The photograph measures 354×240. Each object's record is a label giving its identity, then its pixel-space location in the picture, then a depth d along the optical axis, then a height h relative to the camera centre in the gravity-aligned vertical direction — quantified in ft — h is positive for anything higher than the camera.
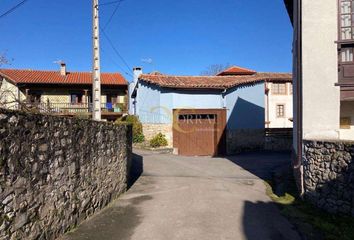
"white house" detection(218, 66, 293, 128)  140.15 +6.98
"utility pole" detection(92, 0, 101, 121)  44.50 +5.89
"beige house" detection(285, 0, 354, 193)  36.19 +4.59
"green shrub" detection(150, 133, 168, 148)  77.25 -4.46
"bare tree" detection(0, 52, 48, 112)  20.69 +0.84
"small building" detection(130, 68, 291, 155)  79.46 +0.74
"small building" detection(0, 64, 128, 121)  124.67 +10.28
